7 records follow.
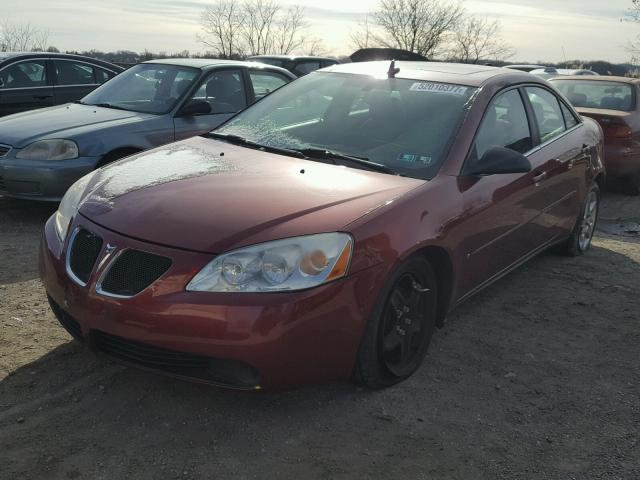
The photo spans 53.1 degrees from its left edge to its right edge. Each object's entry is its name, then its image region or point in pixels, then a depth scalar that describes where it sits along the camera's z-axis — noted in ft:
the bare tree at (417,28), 106.52
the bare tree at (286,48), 99.57
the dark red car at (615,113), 27.58
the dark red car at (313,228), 8.67
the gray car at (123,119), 18.83
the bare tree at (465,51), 112.68
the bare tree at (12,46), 80.94
